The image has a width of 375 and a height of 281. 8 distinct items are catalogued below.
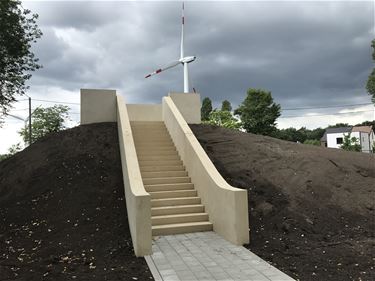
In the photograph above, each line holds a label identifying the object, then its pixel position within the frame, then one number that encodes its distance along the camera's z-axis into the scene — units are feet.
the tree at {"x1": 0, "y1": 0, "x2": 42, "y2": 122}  35.65
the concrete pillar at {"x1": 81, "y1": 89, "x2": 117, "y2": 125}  43.62
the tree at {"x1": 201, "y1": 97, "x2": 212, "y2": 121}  215.63
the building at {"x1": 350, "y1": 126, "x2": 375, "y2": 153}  195.54
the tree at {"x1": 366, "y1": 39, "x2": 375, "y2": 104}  94.23
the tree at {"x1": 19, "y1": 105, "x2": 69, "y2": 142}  102.99
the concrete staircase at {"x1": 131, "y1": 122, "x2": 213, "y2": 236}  25.67
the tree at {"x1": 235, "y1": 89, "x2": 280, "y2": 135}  153.69
